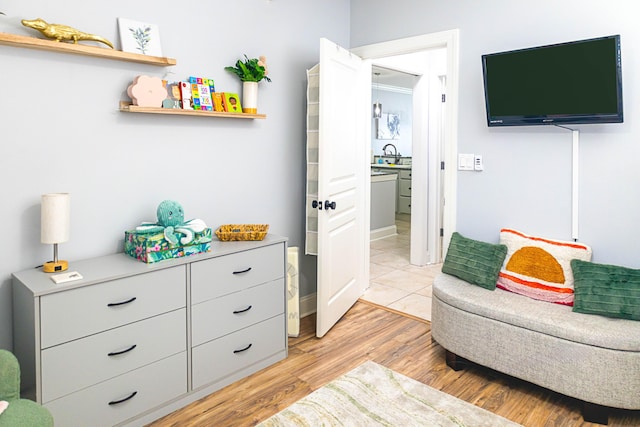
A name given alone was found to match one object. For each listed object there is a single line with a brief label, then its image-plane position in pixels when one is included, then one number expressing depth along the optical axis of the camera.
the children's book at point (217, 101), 2.84
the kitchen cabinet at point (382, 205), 6.60
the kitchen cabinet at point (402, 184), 8.34
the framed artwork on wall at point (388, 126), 9.62
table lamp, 2.09
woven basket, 2.82
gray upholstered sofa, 2.19
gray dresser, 1.96
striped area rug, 2.27
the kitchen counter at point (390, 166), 8.35
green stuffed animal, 2.40
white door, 3.16
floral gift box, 2.32
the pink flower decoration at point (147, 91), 2.44
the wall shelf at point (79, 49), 2.02
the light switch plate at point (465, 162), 3.21
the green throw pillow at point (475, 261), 2.81
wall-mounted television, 2.45
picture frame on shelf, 2.43
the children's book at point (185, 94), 2.65
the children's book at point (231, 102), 2.90
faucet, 9.79
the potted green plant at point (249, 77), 2.96
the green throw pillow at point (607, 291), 2.30
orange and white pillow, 2.61
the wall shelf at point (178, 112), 2.41
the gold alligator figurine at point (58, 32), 2.08
